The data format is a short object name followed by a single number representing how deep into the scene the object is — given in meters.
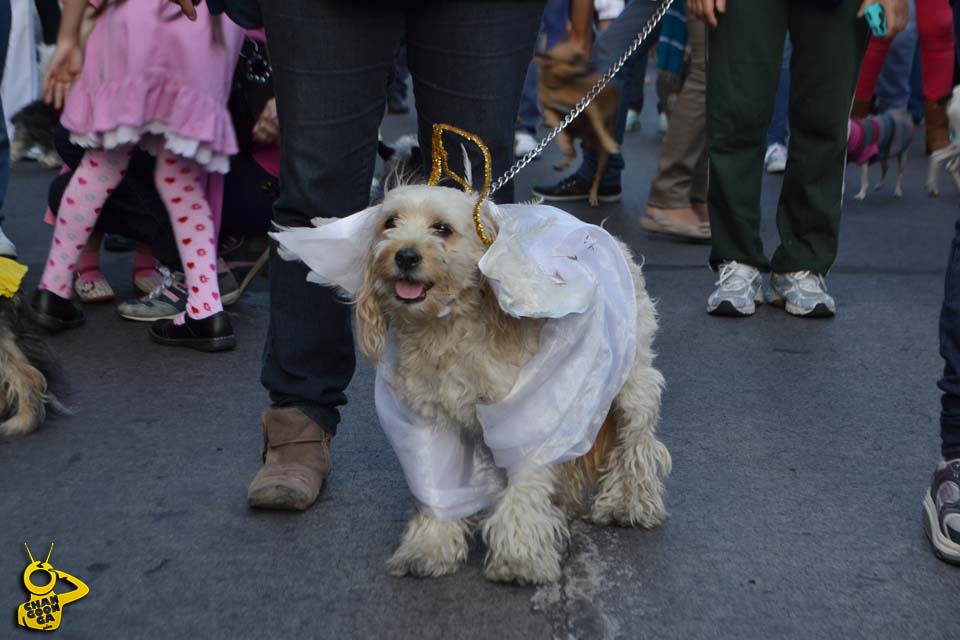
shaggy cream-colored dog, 2.77
